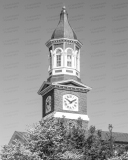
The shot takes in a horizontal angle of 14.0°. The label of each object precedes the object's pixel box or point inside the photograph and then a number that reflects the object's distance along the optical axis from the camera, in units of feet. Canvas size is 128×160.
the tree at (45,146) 153.79
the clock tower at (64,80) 214.69
